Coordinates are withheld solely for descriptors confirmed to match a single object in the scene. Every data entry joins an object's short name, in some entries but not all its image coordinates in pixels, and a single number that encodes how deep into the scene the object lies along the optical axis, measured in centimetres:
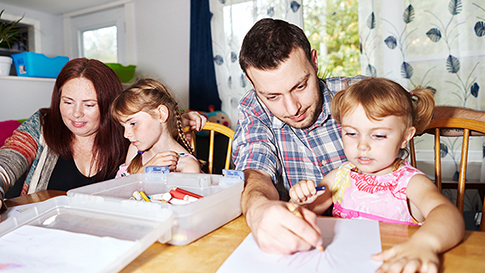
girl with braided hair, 117
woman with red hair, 123
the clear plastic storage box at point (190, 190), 57
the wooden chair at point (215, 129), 134
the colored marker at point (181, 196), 66
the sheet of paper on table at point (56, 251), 46
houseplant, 312
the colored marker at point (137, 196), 72
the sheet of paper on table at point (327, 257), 48
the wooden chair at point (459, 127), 92
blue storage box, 326
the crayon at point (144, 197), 70
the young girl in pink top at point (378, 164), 76
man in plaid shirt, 52
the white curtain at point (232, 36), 279
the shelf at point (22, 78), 318
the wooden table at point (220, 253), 50
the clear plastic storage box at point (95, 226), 47
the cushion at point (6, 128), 176
